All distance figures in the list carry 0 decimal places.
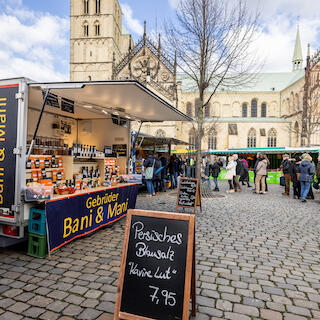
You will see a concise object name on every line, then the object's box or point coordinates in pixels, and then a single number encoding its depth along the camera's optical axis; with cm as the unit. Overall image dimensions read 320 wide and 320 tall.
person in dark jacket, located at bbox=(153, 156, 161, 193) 985
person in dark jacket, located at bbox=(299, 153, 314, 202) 890
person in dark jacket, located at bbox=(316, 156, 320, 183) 947
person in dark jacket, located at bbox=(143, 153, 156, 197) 966
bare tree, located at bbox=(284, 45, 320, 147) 2572
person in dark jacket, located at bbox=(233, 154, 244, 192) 1218
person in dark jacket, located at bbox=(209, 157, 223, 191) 1191
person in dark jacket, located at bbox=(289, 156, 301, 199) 1026
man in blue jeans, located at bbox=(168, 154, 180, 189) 1252
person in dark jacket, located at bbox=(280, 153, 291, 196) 1072
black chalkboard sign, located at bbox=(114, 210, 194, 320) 206
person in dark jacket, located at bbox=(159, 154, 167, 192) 1141
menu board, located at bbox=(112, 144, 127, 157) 750
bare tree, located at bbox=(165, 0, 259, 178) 938
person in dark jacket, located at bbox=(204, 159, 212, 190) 1430
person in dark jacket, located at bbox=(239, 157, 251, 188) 1372
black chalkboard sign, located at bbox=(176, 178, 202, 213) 657
